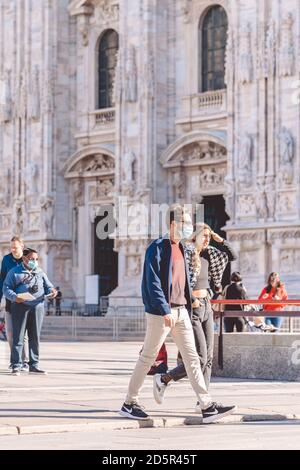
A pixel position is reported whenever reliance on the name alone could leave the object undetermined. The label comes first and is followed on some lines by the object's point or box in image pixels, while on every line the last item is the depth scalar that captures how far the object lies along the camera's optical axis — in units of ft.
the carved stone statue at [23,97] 143.33
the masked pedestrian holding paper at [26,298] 59.62
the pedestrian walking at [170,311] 38.93
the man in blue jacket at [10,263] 60.85
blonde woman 43.32
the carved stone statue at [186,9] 131.64
